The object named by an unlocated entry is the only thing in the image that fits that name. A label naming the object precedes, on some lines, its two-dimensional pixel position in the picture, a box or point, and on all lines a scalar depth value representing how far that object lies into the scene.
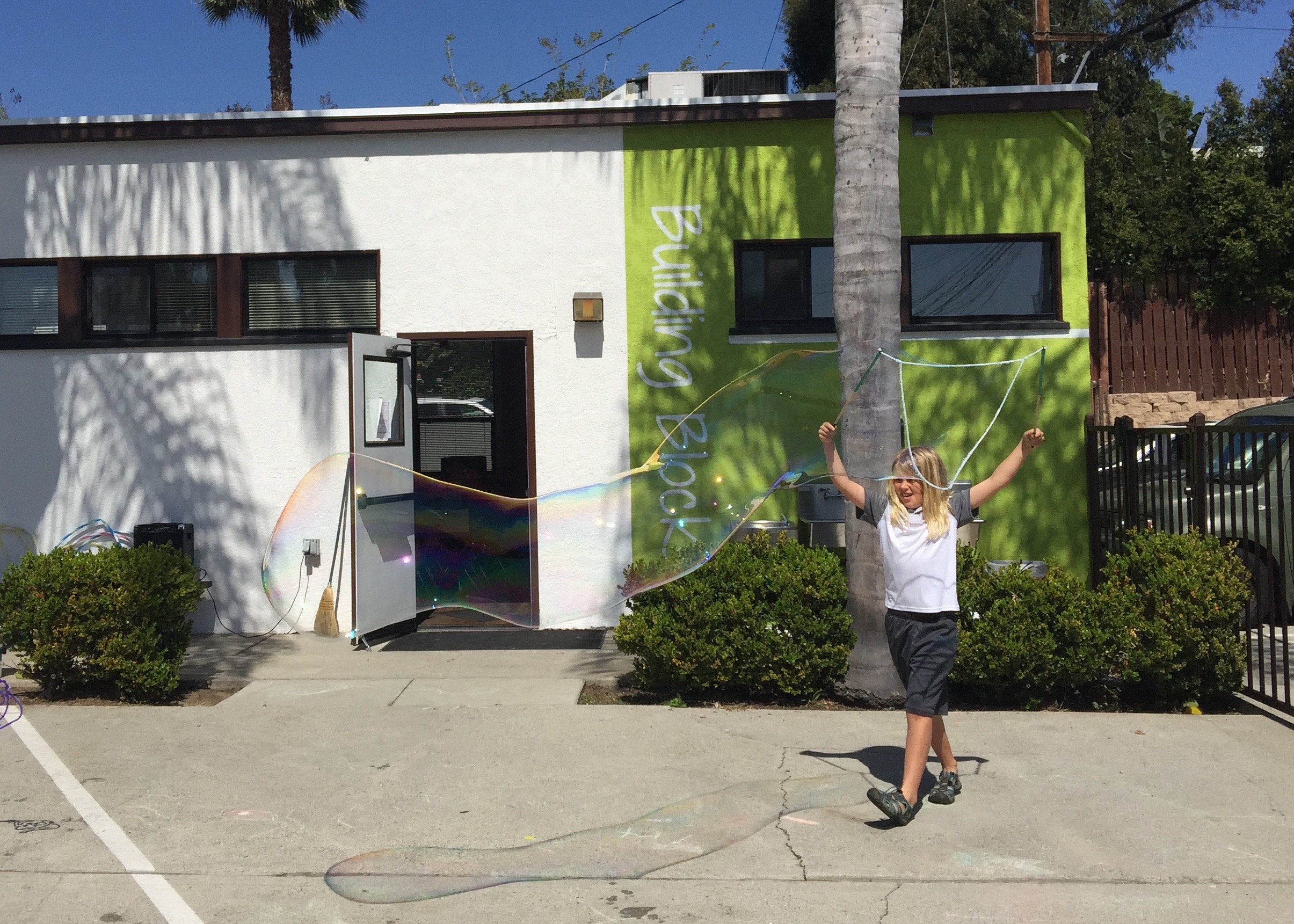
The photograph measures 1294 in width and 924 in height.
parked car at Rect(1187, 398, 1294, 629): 7.20
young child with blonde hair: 5.28
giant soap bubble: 6.32
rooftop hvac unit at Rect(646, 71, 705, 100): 10.86
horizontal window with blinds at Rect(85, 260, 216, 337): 10.27
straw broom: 9.78
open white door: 8.94
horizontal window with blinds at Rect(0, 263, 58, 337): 10.33
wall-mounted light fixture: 9.88
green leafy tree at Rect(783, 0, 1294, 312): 17.14
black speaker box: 9.97
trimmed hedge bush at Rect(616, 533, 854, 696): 7.21
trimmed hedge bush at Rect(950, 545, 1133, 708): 7.07
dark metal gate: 7.27
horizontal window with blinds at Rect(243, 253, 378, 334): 10.21
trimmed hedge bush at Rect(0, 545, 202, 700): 7.43
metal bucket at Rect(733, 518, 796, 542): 9.36
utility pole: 16.14
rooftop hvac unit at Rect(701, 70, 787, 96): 11.00
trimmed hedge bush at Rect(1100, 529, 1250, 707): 7.05
